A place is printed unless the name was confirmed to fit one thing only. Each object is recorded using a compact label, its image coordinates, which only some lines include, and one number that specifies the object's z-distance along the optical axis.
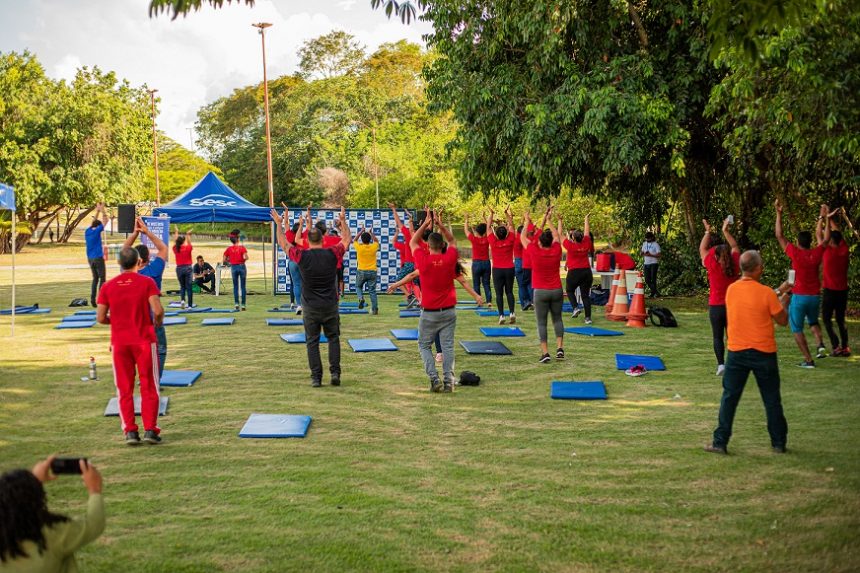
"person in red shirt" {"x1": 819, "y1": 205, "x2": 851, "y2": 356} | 11.91
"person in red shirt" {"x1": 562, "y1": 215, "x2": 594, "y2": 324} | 16.52
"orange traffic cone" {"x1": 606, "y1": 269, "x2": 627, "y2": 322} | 17.22
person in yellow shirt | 18.22
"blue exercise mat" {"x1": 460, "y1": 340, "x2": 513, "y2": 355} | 13.15
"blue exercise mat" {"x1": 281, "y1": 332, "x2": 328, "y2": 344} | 14.28
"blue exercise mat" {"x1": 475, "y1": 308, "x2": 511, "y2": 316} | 18.20
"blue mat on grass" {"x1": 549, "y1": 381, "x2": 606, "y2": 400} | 9.85
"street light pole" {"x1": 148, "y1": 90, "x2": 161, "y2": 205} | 54.50
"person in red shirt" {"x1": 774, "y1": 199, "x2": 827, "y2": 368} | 11.41
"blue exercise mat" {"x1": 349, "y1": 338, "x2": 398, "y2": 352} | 13.49
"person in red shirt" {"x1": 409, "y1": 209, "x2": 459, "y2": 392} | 10.00
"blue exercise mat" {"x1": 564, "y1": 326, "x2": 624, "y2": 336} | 15.17
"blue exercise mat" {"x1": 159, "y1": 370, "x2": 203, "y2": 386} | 10.72
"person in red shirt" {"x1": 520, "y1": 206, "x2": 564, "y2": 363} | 12.02
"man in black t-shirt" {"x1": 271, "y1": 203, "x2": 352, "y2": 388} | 10.39
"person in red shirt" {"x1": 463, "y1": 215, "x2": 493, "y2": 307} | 17.22
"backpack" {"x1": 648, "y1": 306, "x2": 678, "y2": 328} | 16.20
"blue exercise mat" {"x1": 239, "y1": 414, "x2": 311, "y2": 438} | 8.12
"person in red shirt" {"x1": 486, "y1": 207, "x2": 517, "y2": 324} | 16.50
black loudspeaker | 23.30
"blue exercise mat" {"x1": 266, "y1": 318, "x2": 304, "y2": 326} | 16.75
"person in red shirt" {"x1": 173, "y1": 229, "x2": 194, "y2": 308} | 19.16
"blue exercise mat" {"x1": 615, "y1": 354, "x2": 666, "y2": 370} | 11.73
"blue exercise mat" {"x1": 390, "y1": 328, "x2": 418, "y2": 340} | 14.75
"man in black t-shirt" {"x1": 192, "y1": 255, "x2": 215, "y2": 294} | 23.70
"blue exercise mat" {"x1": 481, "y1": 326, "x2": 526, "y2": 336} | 15.09
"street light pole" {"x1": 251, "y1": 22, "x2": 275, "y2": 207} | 43.78
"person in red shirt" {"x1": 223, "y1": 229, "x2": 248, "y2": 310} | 19.19
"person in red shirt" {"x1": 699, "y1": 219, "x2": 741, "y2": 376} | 10.09
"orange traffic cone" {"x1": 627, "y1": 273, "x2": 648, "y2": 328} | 16.33
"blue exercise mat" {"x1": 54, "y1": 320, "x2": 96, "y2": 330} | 16.47
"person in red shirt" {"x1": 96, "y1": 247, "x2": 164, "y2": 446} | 7.71
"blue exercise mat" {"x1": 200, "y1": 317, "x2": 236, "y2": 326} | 16.78
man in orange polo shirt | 7.14
